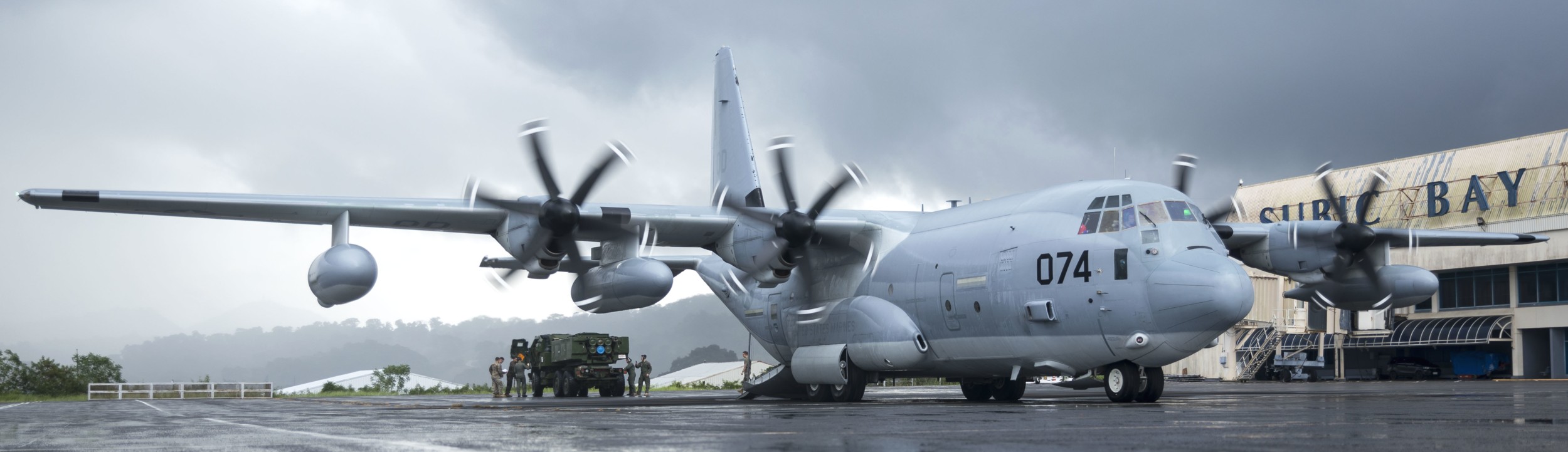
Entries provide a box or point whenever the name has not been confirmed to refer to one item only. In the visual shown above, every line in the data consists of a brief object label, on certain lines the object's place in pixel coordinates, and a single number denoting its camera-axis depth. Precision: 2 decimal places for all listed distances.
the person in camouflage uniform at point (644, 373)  34.56
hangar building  48.78
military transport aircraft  17.23
